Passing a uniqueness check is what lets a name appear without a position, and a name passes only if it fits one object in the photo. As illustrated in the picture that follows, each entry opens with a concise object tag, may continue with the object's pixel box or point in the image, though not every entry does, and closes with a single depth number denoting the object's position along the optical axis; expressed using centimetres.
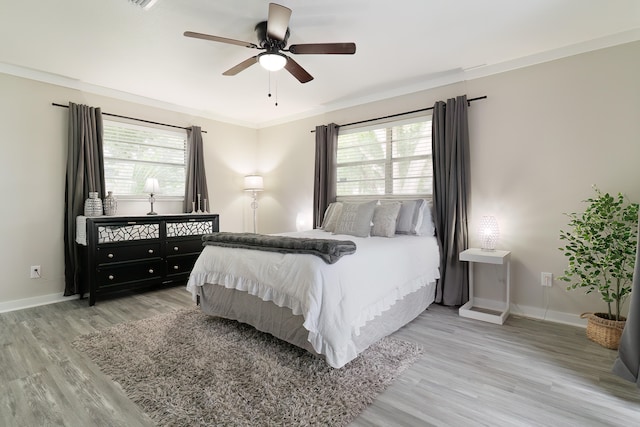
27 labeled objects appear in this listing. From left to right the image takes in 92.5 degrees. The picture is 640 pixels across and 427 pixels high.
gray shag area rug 164
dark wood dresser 345
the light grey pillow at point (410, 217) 342
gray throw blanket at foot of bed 211
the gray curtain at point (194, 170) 469
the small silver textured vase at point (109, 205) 376
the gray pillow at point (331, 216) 379
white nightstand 290
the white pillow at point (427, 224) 347
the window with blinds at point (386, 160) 382
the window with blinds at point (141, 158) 405
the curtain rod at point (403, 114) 339
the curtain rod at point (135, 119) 361
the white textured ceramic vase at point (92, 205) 360
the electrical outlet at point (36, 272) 348
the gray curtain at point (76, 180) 362
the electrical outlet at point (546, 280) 298
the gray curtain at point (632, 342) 191
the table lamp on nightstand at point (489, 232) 317
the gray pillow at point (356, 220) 335
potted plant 239
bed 198
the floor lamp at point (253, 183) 531
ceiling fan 218
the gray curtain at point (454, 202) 339
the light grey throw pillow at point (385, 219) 333
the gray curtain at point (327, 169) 455
